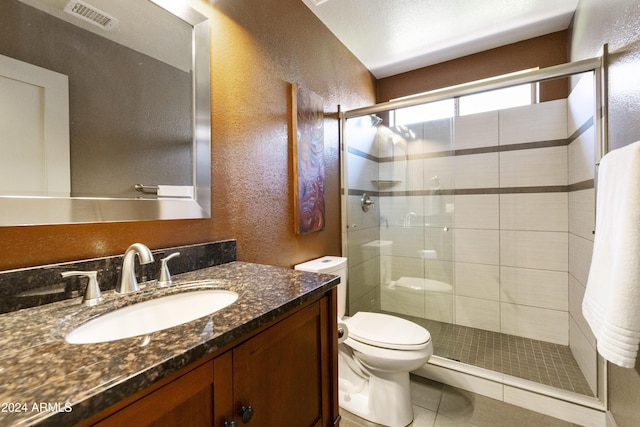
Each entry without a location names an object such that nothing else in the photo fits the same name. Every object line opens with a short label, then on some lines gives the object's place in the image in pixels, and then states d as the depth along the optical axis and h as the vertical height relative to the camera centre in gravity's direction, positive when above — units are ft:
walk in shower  6.96 -0.34
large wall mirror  2.51 +1.10
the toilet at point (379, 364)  4.75 -2.74
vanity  1.34 -0.85
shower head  8.00 +2.58
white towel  2.69 -0.63
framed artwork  5.47 +1.08
